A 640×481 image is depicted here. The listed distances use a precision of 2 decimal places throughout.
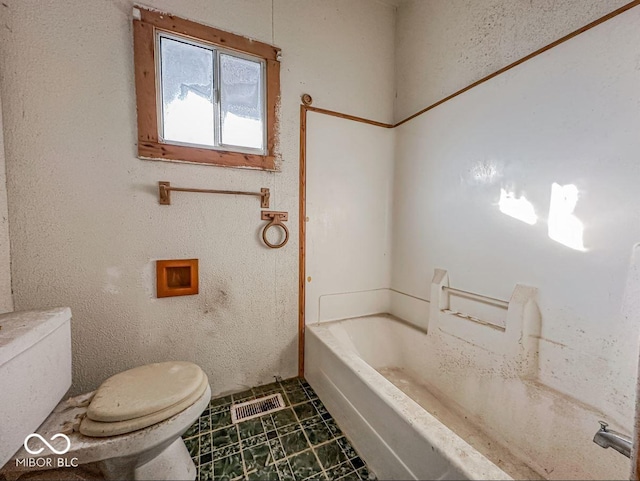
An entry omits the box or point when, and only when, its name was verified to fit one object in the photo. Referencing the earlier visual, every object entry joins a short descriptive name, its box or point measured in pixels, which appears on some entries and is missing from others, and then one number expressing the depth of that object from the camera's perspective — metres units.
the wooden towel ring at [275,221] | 1.65
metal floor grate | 1.45
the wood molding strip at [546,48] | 0.99
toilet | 0.83
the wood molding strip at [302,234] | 1.75
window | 1.35
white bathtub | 0.90
